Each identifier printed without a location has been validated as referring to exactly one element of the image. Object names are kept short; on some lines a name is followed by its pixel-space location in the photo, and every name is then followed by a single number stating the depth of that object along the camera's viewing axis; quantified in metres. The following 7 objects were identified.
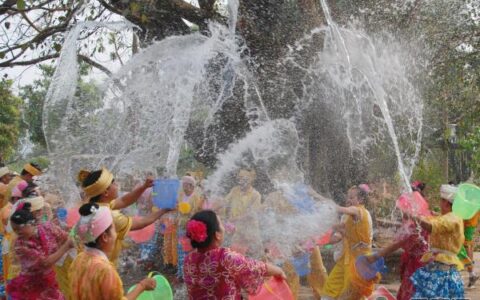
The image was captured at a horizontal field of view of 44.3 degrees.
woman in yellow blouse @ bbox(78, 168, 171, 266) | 4.14
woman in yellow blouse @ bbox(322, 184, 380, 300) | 6.14
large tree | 9.00
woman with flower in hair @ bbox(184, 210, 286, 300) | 3.57
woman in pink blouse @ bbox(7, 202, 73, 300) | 4.54
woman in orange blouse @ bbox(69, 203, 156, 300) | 3.16
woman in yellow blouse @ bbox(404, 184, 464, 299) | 4.66
